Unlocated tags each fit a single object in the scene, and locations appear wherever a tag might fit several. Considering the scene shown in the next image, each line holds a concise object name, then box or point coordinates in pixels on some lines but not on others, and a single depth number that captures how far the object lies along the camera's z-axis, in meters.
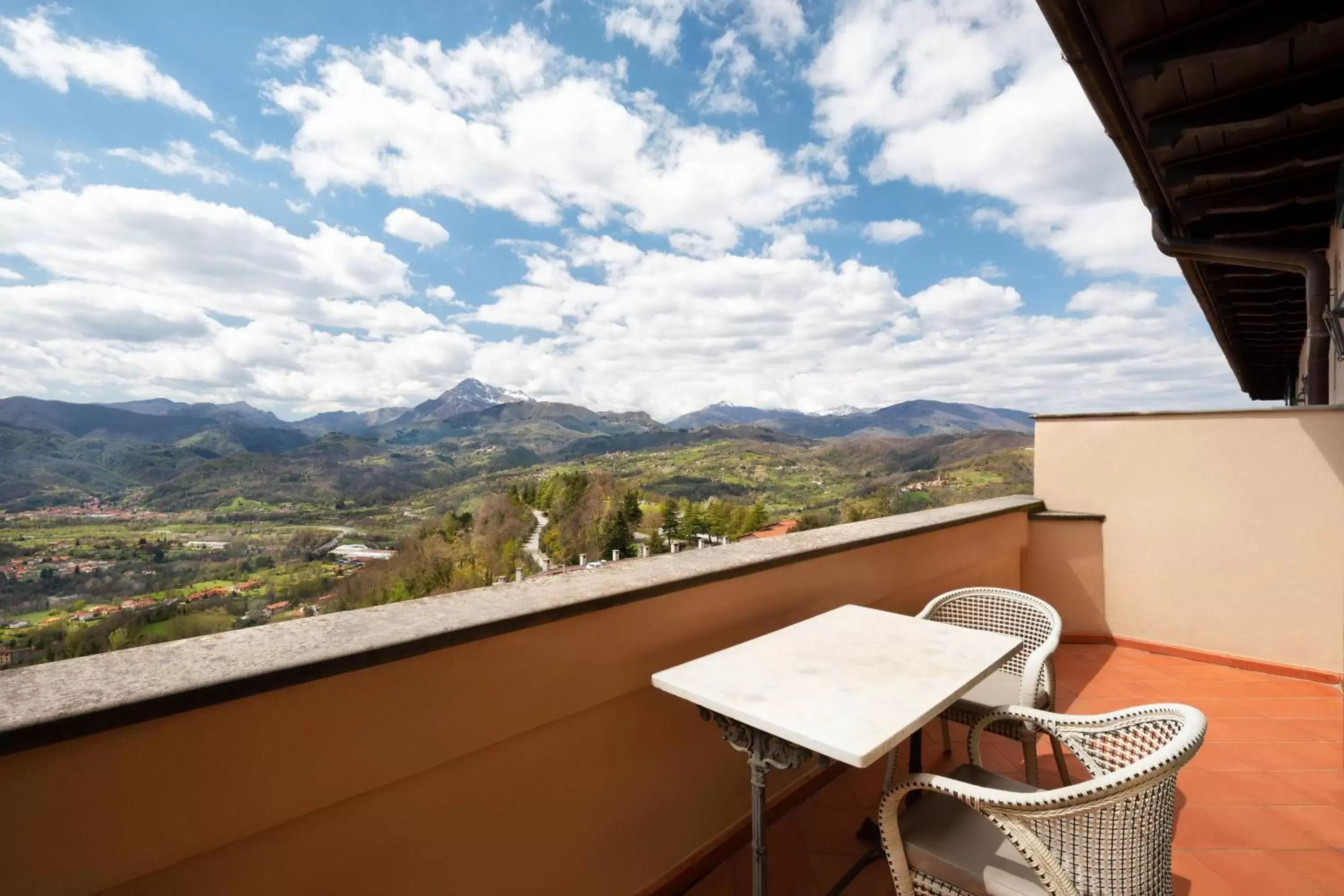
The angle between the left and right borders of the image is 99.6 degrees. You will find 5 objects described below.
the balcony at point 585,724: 0.95
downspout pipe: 3.49
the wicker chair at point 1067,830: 1.13
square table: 1.22
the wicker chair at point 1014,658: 1.95
